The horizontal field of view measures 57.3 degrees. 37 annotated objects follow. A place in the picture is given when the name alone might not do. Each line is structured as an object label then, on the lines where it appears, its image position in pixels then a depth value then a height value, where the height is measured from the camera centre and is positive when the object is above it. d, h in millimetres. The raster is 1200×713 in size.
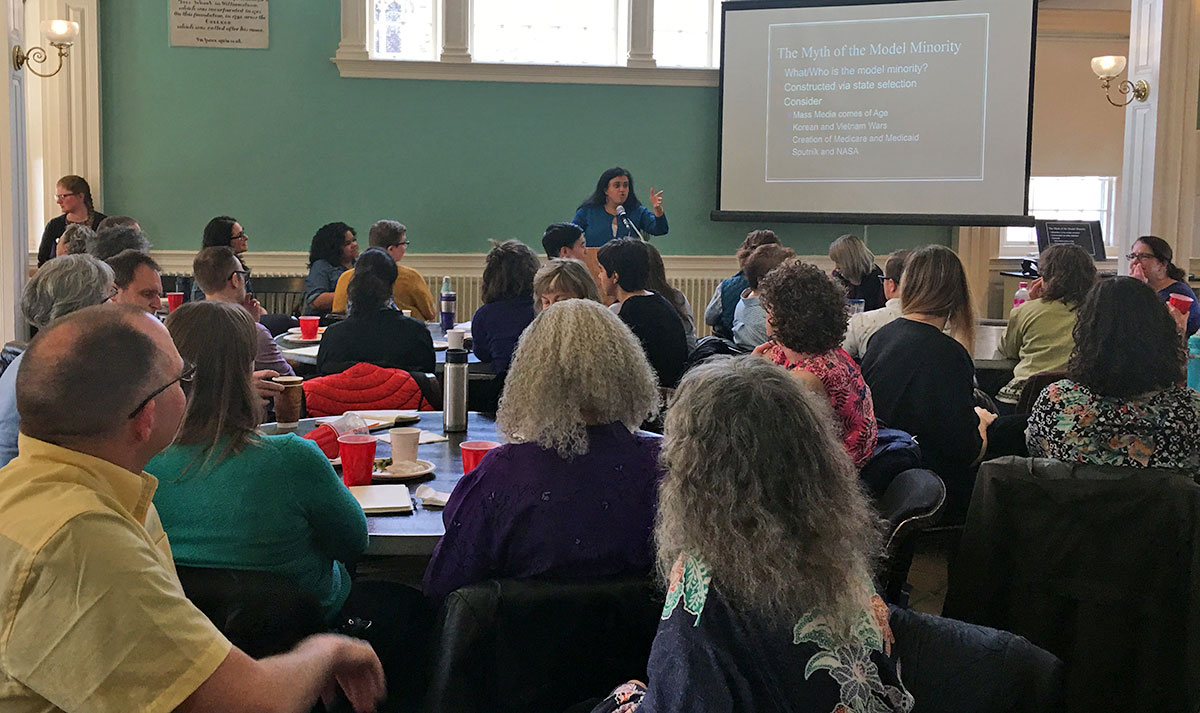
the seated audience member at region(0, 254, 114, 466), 3283 -191
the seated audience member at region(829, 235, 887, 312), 6113 -181
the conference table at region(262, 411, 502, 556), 2225 -595
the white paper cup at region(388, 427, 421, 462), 2680 -515
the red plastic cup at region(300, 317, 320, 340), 4891 -440
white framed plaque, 7766 +1439
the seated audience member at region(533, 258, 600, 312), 3941 -178
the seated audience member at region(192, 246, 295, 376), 4086 -175
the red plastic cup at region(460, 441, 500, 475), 2598 -521
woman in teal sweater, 1965 -456
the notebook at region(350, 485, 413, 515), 2361 -588
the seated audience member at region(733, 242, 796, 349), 4980 -316
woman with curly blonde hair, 1993 -465
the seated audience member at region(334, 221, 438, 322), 5727 -333
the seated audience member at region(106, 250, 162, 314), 3838 -175
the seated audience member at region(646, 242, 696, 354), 4777 -250
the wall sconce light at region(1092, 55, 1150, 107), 7238 +1119
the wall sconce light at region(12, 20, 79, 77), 6566 +1150
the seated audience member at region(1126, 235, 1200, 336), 5539 -121
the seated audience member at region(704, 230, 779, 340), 5625 -309
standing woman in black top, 6867 +99
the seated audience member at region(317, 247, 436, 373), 3963 -381
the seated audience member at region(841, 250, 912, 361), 4578 -363
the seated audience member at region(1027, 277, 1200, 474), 2631 -360
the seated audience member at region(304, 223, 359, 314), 6461 -168
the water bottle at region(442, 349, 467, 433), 3146 -463
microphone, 7453 +118
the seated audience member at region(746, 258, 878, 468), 2908 -268
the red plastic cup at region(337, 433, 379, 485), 2518 -522
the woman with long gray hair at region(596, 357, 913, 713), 1355 -421
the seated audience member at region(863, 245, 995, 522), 3387 -471
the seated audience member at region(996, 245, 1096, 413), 4457 -294
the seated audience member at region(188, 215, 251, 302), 6133 -26
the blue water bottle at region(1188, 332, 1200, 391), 3557 -385
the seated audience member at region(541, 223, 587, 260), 5934 -40
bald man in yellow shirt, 1156 -356
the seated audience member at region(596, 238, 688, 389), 4270 -307
